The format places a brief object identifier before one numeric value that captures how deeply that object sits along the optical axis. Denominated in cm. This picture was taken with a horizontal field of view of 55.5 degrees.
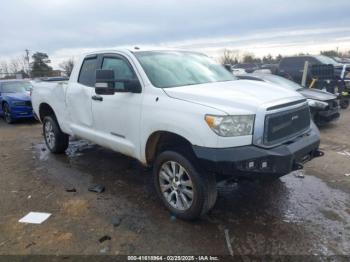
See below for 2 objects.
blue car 1130
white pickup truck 330
